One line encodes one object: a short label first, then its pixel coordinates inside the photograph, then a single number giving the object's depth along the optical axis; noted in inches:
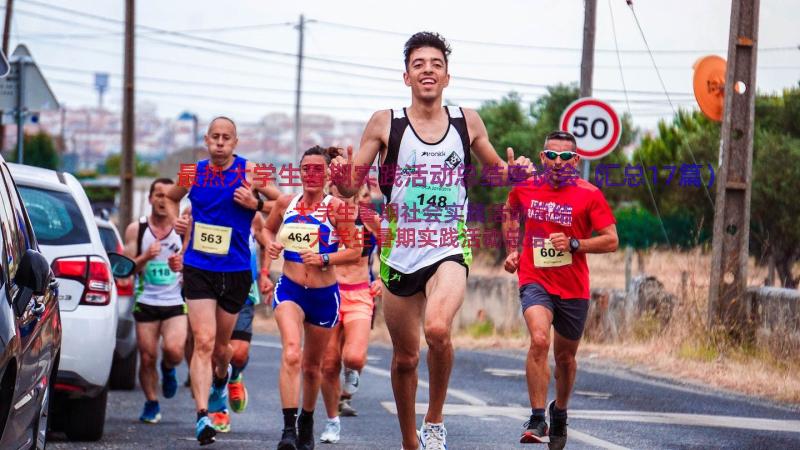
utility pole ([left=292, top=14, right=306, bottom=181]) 2796.8
